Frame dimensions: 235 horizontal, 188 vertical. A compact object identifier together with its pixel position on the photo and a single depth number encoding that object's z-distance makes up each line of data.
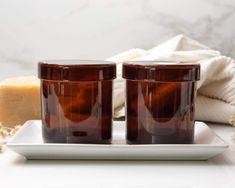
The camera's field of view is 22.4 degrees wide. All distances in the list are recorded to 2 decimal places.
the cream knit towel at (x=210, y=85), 0.77
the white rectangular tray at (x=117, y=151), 0.59
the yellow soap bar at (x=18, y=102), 0.74
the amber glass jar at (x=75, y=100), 0.61
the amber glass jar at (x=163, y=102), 0.61
